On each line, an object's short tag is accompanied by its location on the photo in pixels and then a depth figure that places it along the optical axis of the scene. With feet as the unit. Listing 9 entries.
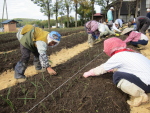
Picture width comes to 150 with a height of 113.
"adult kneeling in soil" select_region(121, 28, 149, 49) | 18.43
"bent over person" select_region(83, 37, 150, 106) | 7.14
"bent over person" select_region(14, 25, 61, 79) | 9.84
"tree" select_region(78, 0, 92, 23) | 91.71
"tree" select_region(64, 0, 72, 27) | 97.19
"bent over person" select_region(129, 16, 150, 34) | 23.24
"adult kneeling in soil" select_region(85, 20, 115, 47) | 21.39
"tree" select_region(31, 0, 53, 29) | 87.20
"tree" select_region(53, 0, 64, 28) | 93.45
